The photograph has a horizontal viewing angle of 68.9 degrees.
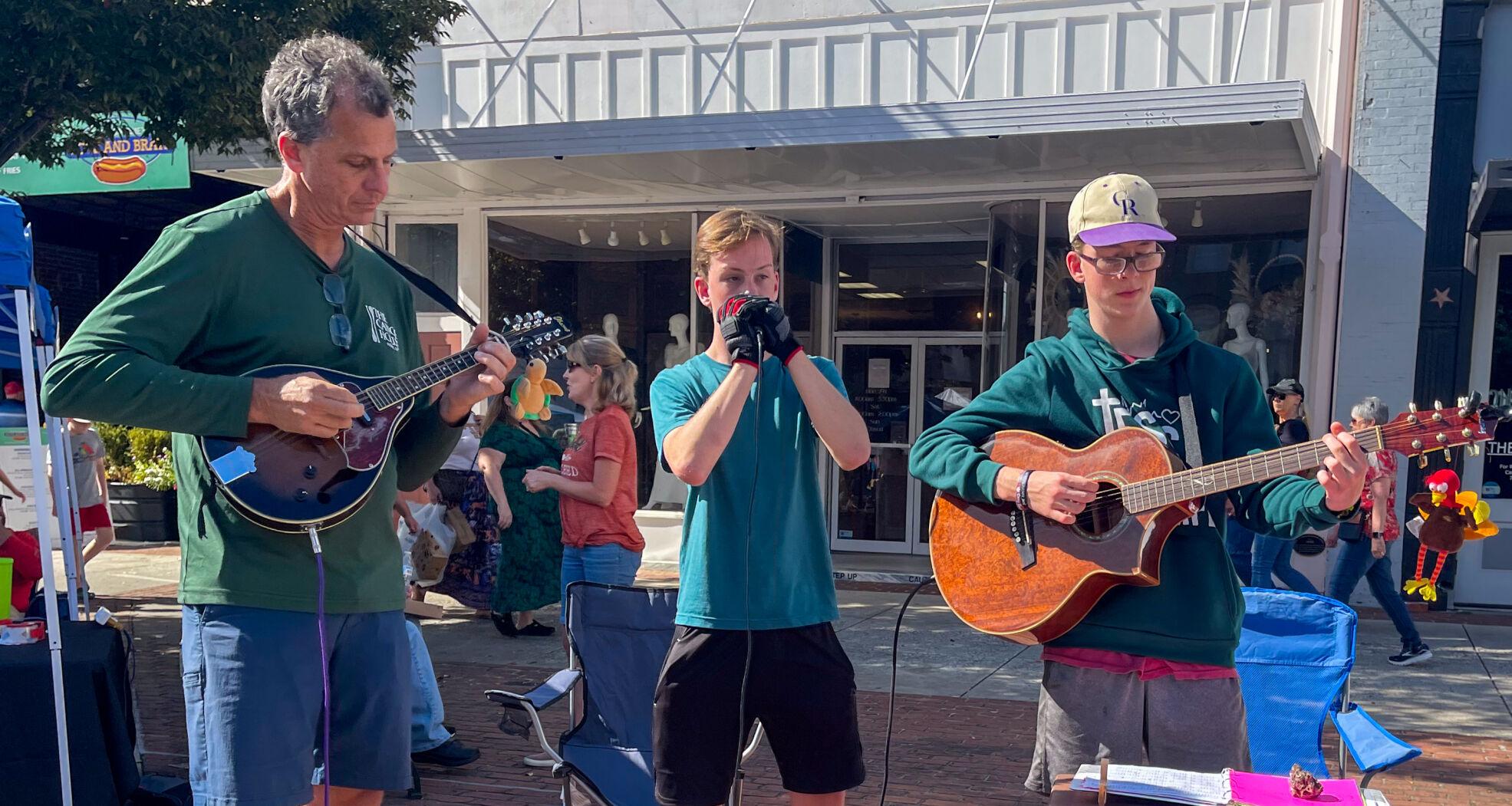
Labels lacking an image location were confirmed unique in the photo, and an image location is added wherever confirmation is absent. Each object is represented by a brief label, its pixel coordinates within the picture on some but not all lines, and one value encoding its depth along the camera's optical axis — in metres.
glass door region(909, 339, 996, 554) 10.60
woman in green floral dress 7.11
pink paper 1.95
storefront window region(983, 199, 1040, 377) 9.67
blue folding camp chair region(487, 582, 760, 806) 3.63
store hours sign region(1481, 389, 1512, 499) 8.54
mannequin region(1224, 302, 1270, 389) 9.04
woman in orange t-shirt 5.32
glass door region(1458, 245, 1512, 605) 8.48
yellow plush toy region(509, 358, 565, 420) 2.57
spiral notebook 1.93
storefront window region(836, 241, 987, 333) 10.59
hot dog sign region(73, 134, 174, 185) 9.67
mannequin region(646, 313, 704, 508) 10.88
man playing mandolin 2.01
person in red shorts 8.61
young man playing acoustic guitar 2.36
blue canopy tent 3.56
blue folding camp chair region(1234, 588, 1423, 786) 3.45
